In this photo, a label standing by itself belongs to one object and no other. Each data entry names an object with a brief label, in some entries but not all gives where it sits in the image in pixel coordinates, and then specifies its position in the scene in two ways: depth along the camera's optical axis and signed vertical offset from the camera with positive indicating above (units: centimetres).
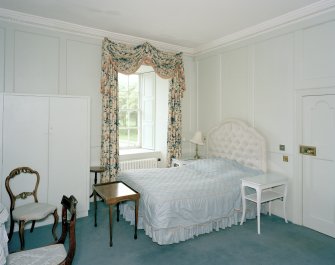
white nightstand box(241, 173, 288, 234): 363 -76
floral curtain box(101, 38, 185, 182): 487 +124
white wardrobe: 358 -12
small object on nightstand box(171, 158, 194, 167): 527 -57
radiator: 534 -64
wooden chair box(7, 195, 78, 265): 204 -102
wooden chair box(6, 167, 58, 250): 308 -98
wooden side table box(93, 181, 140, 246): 320 -80
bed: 323 -78
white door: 358 -45
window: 605 +61
